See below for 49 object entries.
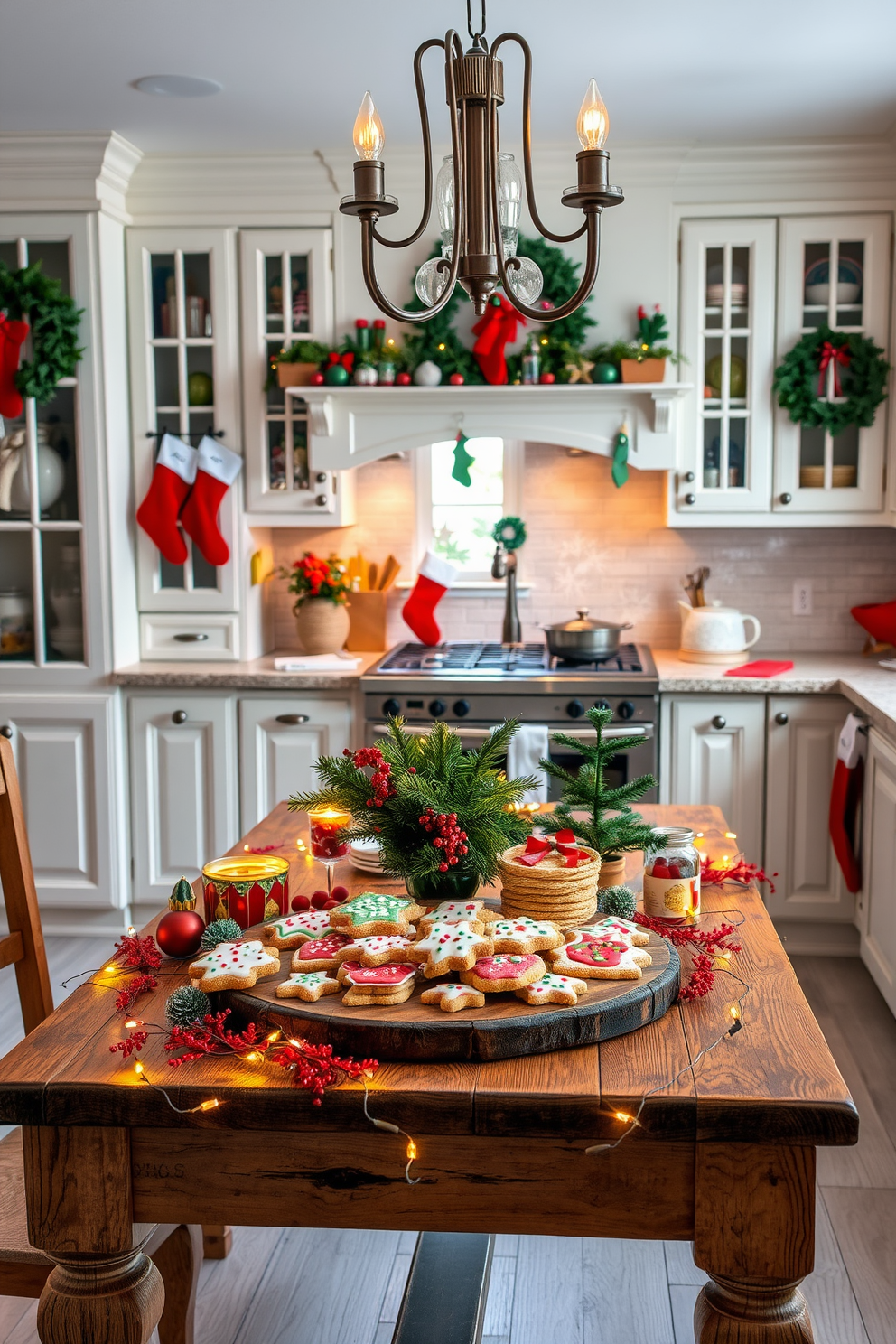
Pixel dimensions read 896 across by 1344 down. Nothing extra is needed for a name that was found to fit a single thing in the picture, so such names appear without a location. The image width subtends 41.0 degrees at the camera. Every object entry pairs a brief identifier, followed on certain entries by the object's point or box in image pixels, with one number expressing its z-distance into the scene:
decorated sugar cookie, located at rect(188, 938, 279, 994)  1.50
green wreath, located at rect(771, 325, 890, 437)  3.97
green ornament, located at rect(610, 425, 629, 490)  4.05
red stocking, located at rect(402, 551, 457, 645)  4.21
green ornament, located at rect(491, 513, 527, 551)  4.32
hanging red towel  3.62
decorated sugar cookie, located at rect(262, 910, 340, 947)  1.65
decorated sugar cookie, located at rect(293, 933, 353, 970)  1.53
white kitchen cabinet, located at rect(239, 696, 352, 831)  4.04
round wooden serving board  1.38
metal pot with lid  3.94
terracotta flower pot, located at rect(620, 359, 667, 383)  3.99
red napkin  3.94
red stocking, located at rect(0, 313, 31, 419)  3.92
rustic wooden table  1.29
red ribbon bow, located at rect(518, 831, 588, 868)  1.73
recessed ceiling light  3.38
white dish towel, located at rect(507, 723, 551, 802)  3.79
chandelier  1.59
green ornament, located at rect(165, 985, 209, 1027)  1.47
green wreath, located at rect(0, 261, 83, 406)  3.91
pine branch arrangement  1.71
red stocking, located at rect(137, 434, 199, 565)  4.12
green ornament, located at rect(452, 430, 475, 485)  4.14
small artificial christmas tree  1.92
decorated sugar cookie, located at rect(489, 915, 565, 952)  1.53
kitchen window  4.53
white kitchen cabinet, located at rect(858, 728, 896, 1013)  3.32
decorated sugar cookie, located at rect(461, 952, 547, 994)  1.44
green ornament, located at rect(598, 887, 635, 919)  1.79
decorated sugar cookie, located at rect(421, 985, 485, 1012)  1.41
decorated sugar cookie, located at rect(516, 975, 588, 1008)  1.43
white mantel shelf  4.05
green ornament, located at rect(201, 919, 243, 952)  1.70
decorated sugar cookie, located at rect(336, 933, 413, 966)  1.52
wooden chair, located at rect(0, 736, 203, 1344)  1.63
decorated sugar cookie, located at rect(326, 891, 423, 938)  1.59
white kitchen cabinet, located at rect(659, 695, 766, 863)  3.89
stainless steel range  3.82
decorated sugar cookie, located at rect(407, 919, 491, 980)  1.48
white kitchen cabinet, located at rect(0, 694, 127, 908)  4.13
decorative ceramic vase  4.27
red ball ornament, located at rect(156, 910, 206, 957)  1.71
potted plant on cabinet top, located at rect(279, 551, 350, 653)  4.20
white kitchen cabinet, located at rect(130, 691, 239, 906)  4.10
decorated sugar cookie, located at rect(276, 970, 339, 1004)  1.46
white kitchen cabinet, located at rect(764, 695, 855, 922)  3.87
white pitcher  4.14
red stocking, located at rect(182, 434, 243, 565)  4.12
